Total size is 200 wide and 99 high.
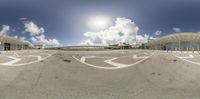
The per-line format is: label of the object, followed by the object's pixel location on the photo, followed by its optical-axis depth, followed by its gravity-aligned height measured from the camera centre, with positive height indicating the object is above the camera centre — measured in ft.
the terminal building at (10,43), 135.70 +8.78
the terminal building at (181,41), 125.35 +10.57
